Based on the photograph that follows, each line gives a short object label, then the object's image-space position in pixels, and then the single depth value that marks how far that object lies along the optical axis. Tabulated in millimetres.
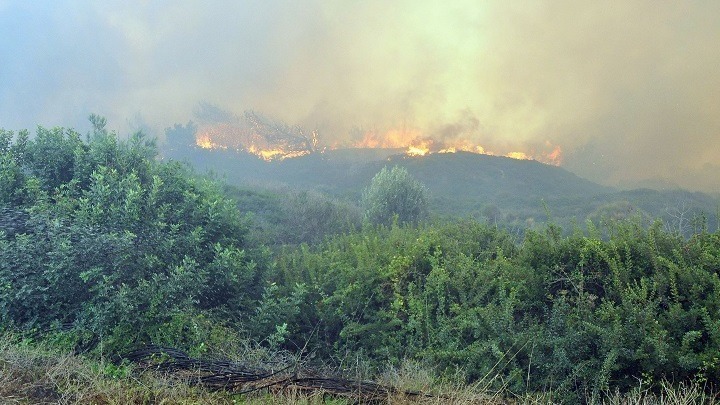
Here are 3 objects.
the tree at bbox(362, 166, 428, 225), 33812
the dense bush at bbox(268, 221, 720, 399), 7277
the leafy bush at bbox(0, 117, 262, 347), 8336
